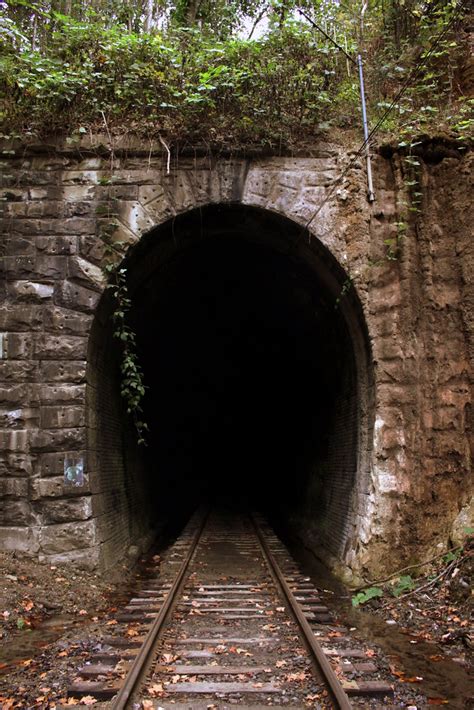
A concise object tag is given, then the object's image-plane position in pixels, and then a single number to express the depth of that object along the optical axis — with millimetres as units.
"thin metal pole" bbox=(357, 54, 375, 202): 7066
